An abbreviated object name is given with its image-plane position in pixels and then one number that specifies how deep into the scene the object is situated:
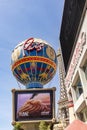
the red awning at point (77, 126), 6.72
